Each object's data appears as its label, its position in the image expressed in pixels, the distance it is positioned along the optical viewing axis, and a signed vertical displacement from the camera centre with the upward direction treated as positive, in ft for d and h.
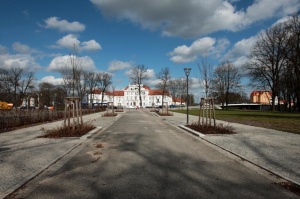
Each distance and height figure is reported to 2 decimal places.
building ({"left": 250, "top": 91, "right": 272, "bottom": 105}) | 302.68 +3.46
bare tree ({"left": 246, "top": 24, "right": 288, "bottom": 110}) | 106.01 +20.68
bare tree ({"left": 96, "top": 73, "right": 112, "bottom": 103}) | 178.94 +17.38
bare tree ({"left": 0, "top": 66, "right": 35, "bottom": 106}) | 171.97 +13.89
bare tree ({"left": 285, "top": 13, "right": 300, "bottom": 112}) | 83.79 +18.74
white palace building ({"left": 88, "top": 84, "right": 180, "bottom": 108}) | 314.10 +7.53
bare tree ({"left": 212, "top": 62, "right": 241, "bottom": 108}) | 152.22 +14.18
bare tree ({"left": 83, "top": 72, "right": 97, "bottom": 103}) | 163.29 +16.52
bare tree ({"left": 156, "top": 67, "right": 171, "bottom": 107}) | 168.71 +15.24
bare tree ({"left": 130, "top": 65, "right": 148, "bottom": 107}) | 201.96 +23.27
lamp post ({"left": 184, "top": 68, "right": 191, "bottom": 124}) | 50.81 +7.40
